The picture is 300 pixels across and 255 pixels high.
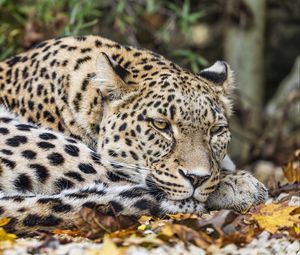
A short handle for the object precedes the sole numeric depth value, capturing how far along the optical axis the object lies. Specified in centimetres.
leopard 937
